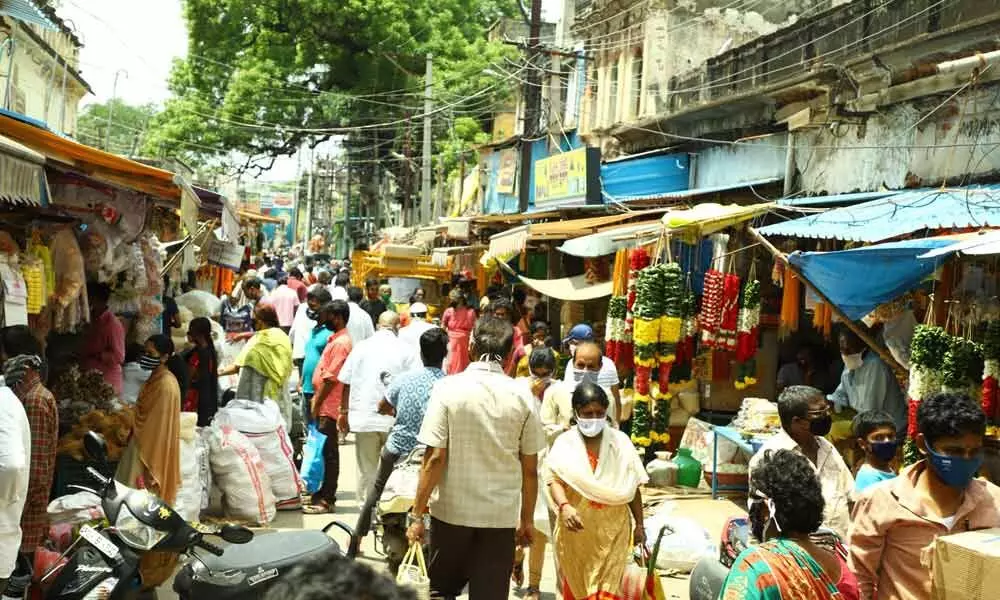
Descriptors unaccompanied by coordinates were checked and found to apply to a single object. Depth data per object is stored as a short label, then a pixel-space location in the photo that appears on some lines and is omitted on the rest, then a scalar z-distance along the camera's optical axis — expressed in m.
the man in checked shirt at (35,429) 5.68
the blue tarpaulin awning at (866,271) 7.11
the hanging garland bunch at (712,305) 10.52
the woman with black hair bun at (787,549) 3.46
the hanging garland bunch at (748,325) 10.22
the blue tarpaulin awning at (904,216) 8.21
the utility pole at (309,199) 41.67
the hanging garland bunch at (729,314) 10.48
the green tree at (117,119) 60.67
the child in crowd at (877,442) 5.62
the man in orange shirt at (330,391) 9.23
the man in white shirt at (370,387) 8.49
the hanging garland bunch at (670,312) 10.42
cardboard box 3.50
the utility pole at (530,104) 21.22
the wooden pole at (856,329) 7.70
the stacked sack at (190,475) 7.98
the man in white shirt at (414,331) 11.33
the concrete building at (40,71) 22.95
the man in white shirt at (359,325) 11.80
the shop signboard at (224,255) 17.28
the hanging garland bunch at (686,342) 10.72
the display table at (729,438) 9.31
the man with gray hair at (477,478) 5.32
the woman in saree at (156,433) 7.18
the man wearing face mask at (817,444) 5.27
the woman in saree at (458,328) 13.08
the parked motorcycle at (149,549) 4.75
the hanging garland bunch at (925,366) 6.91
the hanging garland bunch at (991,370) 6.56
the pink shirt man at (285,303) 15.80
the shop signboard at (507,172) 29.42
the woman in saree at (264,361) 9.34
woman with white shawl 5.65
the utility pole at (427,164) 29.39
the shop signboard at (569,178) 18.34
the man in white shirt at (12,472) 4.88
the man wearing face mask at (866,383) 8.93
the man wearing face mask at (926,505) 3.96
